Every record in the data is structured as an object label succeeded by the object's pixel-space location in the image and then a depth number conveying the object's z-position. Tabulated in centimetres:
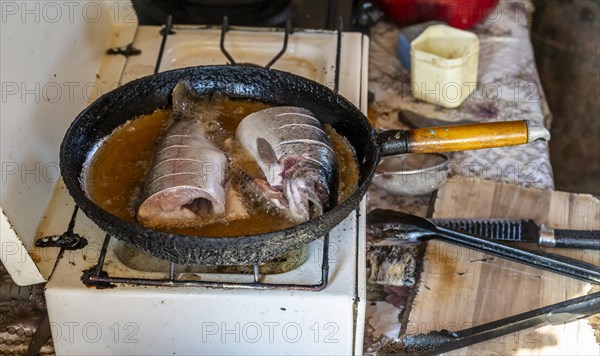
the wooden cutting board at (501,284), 121
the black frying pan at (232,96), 99
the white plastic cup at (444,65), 161
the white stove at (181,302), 110
